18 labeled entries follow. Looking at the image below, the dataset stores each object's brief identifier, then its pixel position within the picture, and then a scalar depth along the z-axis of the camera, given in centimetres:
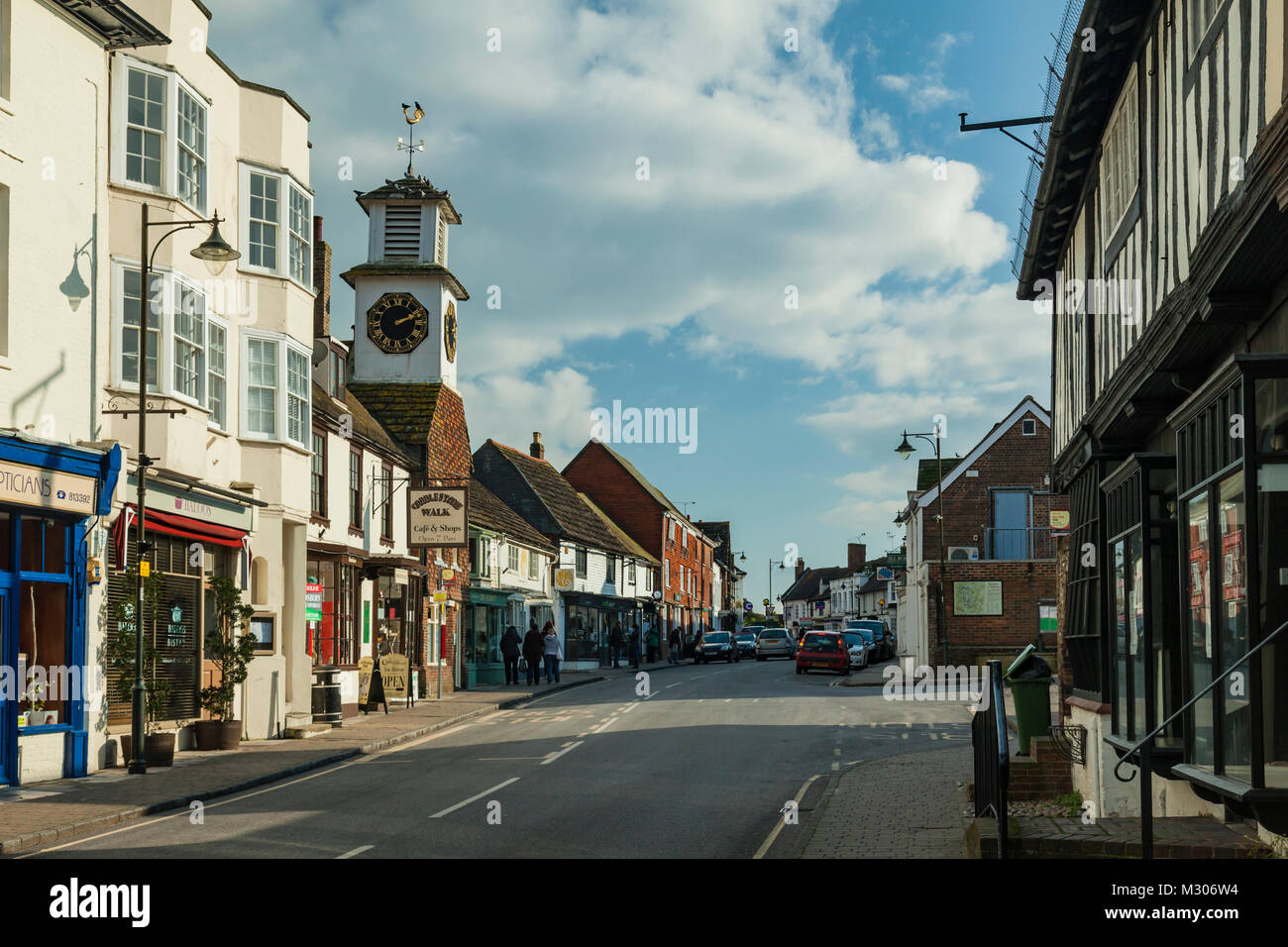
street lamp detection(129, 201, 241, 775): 1730
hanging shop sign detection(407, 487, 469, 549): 3197
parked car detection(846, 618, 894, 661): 6144
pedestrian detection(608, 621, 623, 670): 5778
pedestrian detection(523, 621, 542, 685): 4012
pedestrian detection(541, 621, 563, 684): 4159
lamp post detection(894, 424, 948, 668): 3922
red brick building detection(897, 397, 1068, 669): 4688
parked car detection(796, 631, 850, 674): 4416
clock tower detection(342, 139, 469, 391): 3712
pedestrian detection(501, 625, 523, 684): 3948
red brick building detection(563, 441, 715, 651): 8156
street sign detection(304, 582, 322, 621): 2661
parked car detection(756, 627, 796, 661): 6322
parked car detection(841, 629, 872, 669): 5038
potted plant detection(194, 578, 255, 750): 2094
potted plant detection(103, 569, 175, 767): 1848
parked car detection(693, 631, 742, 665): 6094
